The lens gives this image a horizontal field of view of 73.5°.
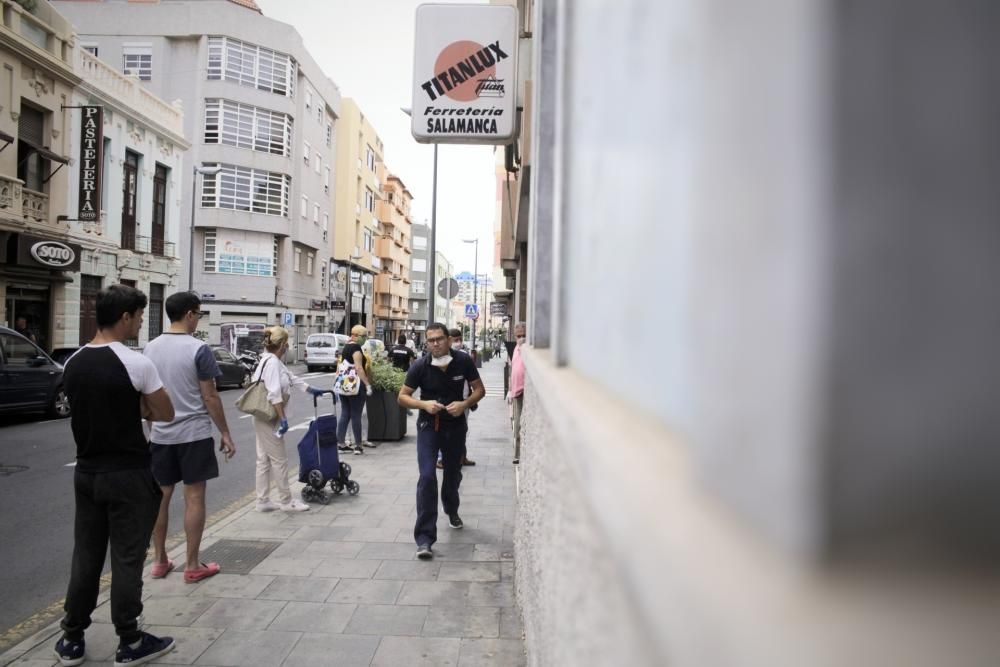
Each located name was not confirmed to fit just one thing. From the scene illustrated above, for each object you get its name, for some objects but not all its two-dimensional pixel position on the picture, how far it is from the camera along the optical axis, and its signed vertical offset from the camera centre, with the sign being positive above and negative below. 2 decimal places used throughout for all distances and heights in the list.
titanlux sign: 6.92 +2.61
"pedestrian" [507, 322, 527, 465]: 7.44 -0.58
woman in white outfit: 6.46 -1.08
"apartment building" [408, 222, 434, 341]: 87.94 +6.53
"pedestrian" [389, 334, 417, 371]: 12.13 -0.64
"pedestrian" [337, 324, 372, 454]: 9.73 -1.02
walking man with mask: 5.51 -0.82
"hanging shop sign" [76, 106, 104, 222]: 21.34 +5.09
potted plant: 10.95 -1.40
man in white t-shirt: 4.73 -0.76
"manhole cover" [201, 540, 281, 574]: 5.20 -1.95
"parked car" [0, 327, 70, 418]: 12.06 -1.29
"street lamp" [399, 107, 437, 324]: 17.62 +2.30
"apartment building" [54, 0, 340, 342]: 36.75 +11.22
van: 30.42 -1.50
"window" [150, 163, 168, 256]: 27.20 +4.38
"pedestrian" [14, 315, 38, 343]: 18.91 -0.52
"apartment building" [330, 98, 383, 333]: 49.09 +7.69
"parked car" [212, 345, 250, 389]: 20.20 -1.63
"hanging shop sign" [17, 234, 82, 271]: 18.95 +1.67
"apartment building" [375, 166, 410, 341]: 63.72 +6.43
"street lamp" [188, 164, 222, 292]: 28.42 +6.24
